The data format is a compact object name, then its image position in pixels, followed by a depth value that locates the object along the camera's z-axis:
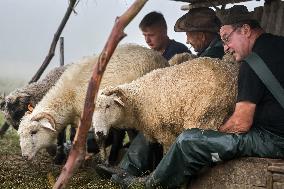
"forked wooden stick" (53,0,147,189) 6.79
